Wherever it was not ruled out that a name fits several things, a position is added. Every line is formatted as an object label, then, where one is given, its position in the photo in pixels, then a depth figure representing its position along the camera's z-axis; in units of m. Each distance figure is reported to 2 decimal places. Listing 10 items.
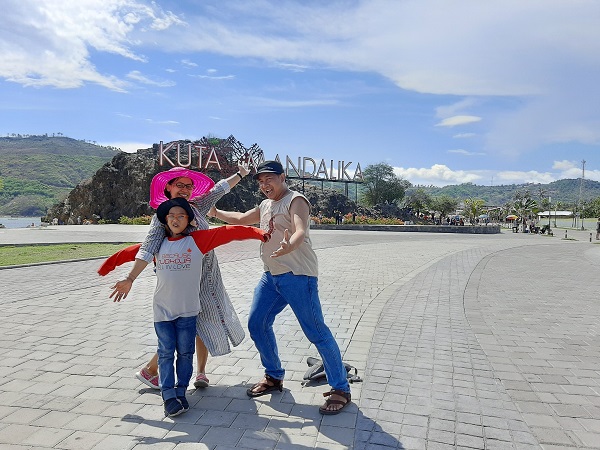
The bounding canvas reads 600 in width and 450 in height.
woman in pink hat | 3.32
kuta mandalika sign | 42.62
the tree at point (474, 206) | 64.81
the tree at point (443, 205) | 84.88
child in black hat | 3.06
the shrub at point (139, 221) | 35.06
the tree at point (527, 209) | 61.09
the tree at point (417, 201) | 72.15
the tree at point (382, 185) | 72.56
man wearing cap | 3.06
